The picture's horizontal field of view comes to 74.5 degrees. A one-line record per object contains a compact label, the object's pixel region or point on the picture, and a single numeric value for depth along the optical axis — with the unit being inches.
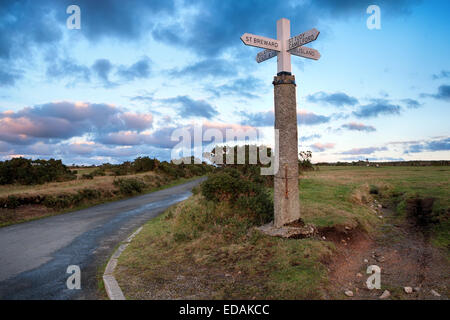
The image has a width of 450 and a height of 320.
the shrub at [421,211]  398.9
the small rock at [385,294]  190.1
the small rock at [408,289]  195.9
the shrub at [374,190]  727.1
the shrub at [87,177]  1162.6
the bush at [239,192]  371.6
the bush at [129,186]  922.7
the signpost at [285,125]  302.0
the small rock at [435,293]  193.0
